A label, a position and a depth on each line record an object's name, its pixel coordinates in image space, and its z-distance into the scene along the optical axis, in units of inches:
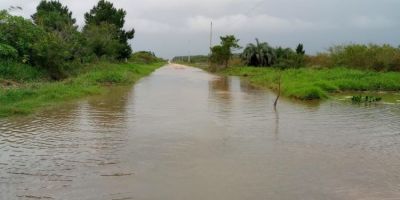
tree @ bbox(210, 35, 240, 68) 2108.8
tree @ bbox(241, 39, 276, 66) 2038.6
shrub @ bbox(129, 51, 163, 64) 3032.5
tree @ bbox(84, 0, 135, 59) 1948.8
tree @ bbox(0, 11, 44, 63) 889.8
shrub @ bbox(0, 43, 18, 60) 799.2
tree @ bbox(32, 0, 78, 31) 1296.8
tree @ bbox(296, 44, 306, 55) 2122.3
